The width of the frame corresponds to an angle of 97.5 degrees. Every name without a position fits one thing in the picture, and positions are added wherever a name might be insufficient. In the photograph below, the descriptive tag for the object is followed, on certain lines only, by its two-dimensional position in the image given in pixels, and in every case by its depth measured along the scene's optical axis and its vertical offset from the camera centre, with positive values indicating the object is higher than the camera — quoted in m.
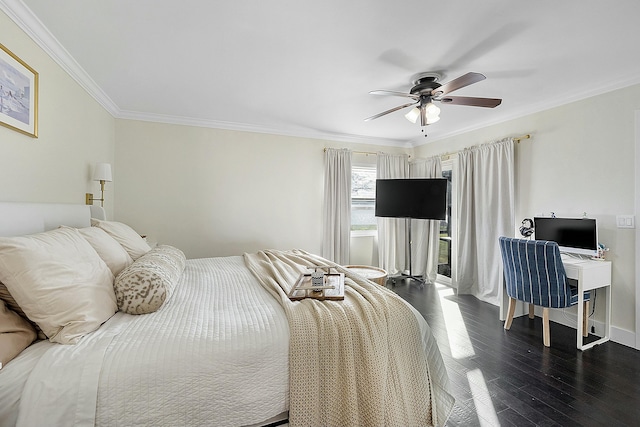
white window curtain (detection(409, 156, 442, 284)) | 4.79 -0.46
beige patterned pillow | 1.44 -0.42
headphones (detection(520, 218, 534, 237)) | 3.13 -0.15
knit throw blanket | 1.27 -0.76
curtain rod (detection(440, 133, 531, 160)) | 3.42 +0.95
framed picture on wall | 1.66 +0.71
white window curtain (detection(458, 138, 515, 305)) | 3.63 +0.01
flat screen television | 4.32 +0.23
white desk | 2.53 -0.58
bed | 1.01 -0.63
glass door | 4.57 -0.40
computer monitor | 2.76 -0.19
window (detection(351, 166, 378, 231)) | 5.07 +0.25
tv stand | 4.84 -1.12
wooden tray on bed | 1.67 -0.50
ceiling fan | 2.45 +1.04
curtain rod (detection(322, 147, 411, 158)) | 4.87 +1.04
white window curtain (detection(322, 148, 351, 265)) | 4.58 +0.09
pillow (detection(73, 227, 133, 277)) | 1.68 -0.26
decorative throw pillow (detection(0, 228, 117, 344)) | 1.14 -0.35
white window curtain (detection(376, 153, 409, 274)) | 4.95 -0.37
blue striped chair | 2.55 -0.59
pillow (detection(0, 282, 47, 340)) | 1.18 -0.42
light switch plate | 2.60 -0.04
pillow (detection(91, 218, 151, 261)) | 2.06 -0.23
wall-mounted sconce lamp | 2.80 +0.32
